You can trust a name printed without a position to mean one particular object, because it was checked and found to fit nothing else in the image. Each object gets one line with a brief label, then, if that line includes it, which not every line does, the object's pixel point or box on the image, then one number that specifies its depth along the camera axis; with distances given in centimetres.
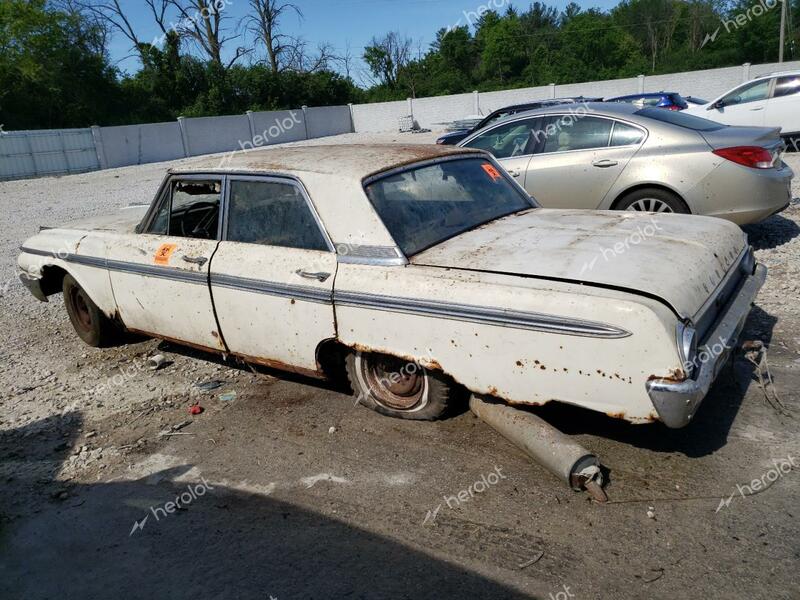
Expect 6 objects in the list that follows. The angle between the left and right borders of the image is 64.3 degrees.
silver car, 588
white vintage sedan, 271
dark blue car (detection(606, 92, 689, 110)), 1602
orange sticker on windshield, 437
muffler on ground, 287
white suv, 1298
